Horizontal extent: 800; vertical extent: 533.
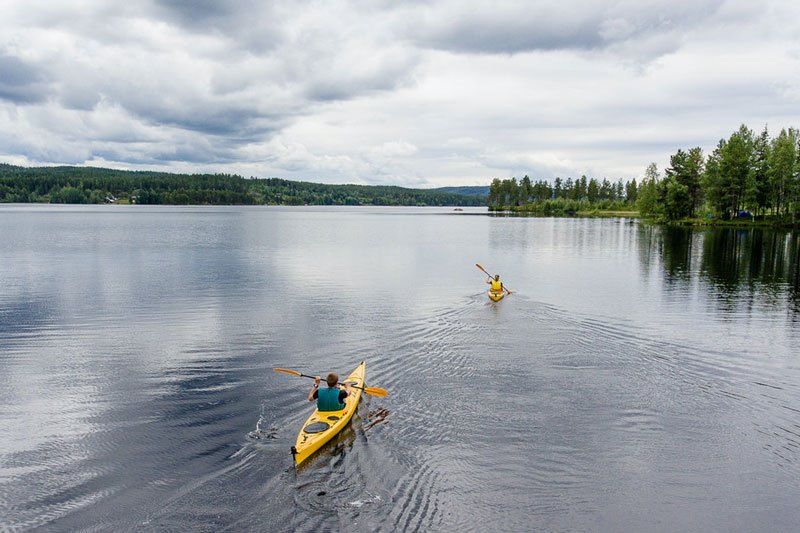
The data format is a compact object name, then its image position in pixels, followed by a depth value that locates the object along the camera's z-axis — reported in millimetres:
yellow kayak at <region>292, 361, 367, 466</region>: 14643
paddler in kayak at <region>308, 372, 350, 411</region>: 16688
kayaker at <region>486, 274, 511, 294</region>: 37719
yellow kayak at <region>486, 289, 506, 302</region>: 37125
